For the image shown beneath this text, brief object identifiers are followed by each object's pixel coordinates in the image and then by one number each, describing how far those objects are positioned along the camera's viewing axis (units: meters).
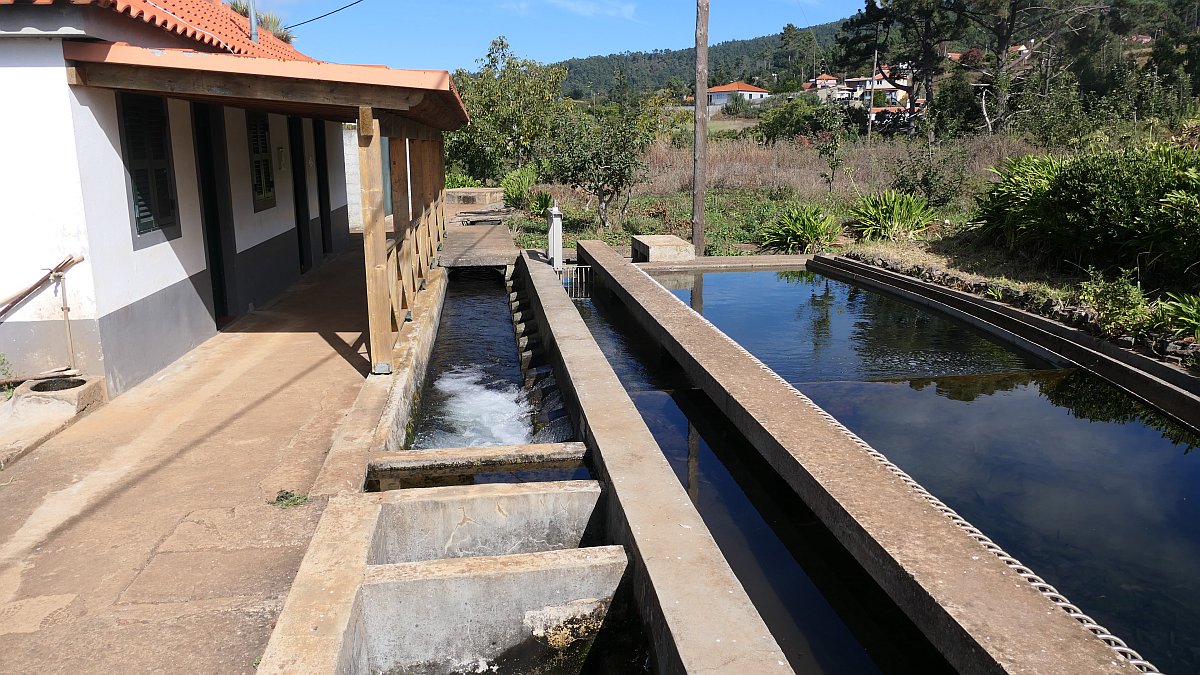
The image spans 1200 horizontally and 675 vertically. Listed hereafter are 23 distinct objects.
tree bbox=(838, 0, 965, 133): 41.78
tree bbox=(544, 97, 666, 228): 17.05
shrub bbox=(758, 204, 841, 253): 15.83
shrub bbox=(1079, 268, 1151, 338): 8.21
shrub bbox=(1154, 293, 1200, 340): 7.77
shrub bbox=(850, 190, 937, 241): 16.12
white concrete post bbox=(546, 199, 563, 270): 12.95
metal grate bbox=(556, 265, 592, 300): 13.11
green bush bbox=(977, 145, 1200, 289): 9.80
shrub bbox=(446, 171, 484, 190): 28.00
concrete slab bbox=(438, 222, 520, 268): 13.99
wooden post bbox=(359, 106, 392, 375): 6.48
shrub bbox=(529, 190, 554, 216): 20.81
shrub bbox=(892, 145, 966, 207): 17.98
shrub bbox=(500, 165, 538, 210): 23.02
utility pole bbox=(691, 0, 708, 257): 14.97
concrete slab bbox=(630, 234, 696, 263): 14.25
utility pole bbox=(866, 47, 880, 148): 40.53
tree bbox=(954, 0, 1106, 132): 40.06
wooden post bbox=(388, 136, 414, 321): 8.65
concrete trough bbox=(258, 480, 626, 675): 3.52
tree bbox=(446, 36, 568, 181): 27.52
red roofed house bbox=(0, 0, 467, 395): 5.84
